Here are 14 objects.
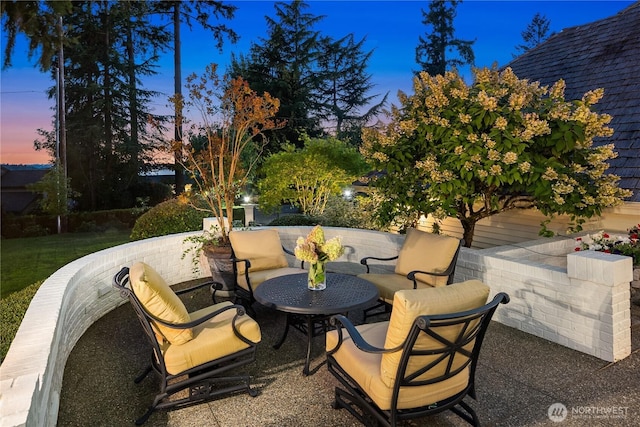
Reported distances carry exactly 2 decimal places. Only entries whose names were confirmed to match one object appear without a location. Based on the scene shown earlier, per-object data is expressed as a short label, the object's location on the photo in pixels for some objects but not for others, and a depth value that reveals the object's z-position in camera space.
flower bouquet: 3.68
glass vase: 3.73
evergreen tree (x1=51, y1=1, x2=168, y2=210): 17.78
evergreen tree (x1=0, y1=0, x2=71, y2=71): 6.23
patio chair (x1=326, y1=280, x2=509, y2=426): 2.15
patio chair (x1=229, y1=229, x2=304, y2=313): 4.59
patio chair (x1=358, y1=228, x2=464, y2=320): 4.21
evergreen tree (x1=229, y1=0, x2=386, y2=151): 20.69
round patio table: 3.31
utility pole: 14.04
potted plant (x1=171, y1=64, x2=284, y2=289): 5.54
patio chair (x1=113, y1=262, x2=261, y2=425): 2.71
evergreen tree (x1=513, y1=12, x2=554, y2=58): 29.80
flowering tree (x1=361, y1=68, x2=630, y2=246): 4.21
